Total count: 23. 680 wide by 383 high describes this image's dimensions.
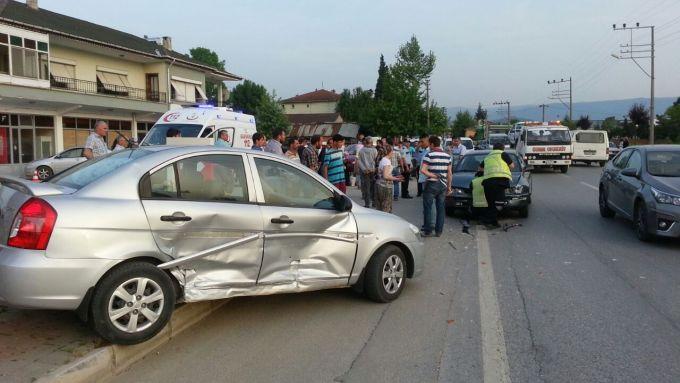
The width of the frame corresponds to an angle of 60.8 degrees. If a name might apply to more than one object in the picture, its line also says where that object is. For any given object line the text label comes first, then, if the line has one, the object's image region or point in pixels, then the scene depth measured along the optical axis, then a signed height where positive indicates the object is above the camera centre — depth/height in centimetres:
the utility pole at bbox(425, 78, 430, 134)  6788 +704
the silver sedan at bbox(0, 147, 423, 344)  406 -68
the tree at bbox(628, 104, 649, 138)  6012 +310
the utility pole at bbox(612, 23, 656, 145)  4172 +690
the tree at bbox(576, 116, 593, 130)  7388 +328
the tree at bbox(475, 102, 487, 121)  13821 +875
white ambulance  1462 +73
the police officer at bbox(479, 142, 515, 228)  1038 -53
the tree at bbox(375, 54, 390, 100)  9670 +1231
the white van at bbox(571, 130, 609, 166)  2991 +14
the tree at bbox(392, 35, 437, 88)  8306 +1286
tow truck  2564 +10
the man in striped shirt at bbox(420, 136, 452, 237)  953 -53
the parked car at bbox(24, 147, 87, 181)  2293 -39
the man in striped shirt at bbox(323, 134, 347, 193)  1041 -25
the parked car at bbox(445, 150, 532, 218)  1132 -80
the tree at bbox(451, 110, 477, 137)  11381 +561
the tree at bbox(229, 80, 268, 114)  9012 +896
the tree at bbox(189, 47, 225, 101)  8038 +1348
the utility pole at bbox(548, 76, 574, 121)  7624 +712
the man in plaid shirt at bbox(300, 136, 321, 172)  1073 -5
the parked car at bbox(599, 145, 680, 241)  847 -66
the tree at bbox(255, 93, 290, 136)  6988 +434
